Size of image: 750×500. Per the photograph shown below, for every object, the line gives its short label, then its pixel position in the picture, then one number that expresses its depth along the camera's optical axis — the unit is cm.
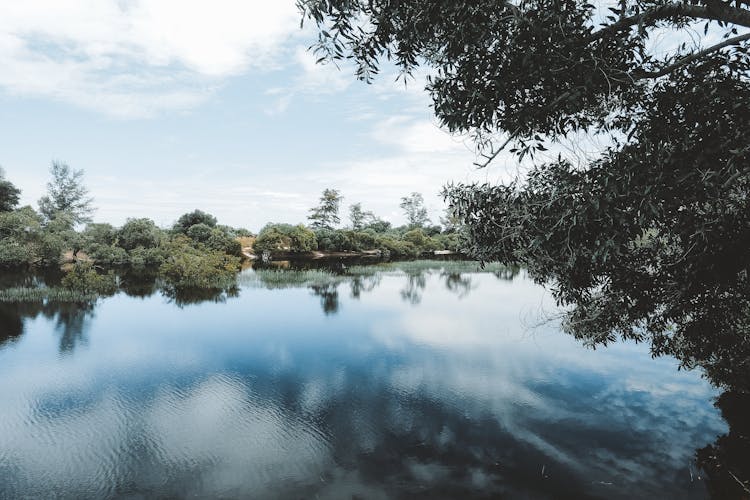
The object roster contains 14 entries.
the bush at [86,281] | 2203
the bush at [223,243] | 4100
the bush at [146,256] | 3535
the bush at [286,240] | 4391
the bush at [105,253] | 3481
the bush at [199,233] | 4381
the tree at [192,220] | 4794
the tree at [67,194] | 5338
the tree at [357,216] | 6825
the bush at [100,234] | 3619
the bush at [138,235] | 3722
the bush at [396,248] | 5328
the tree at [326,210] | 5975
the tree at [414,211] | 7975
